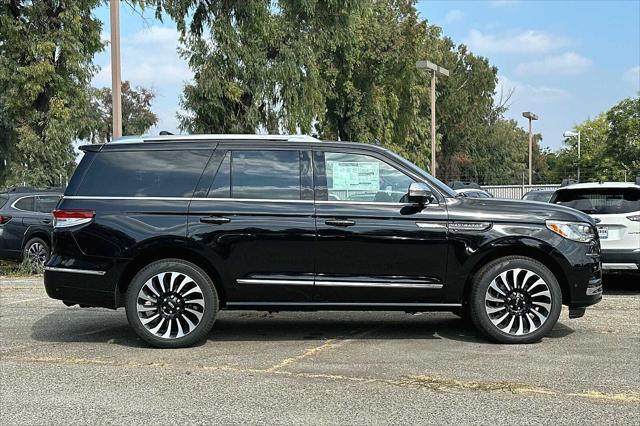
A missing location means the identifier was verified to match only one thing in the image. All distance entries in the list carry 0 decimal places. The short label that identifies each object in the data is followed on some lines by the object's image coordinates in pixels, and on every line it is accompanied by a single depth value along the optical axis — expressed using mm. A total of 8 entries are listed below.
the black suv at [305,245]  6293
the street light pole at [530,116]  35609
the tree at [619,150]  39406
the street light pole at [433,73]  23375
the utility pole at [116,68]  13609
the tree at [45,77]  21312
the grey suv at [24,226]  13023
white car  9203
